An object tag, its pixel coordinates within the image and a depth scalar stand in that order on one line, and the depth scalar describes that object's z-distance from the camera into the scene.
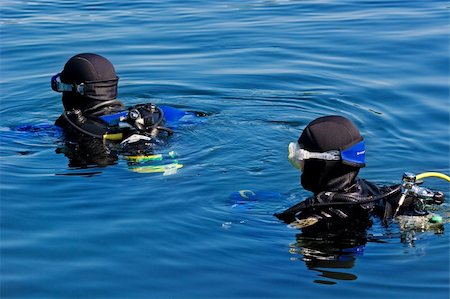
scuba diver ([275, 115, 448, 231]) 5.96
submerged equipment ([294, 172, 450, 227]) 5.90
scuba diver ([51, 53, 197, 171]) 7.93
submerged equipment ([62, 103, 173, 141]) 7.89
